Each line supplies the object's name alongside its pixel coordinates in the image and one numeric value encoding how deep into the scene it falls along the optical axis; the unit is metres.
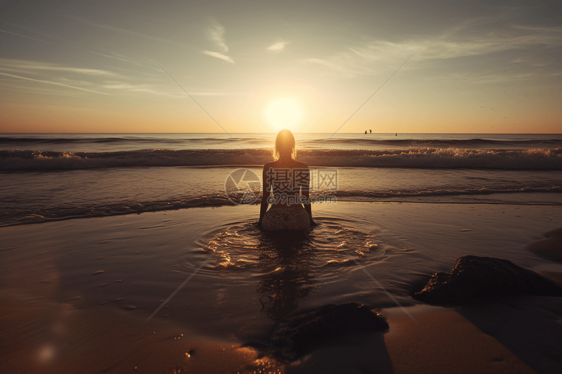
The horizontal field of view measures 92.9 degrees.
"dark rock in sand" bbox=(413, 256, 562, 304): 2.97
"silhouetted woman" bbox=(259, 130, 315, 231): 5.10
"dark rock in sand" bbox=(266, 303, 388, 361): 2.21
